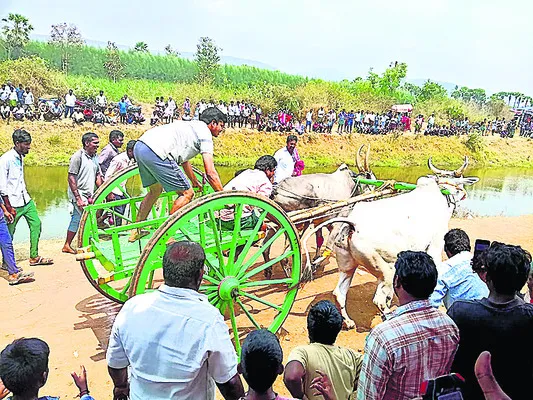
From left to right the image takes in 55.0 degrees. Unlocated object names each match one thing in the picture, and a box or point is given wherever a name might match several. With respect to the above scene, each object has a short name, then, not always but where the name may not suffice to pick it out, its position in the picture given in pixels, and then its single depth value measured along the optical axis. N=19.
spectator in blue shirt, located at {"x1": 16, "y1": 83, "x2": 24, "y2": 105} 19.95
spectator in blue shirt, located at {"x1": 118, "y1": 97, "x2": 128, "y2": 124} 21.88
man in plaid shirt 2.24
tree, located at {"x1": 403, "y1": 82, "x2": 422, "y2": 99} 69.16
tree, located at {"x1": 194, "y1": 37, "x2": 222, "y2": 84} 36.41
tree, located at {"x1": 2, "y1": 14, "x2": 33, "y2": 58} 29.98
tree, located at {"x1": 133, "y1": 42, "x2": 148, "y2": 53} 48.40
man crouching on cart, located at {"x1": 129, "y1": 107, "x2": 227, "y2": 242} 4.26
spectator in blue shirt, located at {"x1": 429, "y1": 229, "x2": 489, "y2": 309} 3.37
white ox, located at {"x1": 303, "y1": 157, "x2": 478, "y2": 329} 4.71
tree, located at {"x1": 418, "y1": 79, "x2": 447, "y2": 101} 42.58
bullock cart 3.61
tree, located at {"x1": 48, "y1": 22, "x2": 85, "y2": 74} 35.88
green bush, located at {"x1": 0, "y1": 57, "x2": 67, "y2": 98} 23.03
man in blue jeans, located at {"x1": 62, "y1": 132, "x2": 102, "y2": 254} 6.32
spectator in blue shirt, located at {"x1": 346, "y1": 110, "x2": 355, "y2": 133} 26.62
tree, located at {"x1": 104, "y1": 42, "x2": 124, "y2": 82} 34.12
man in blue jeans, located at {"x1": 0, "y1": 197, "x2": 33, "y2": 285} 5.61
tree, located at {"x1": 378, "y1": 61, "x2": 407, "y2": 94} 39.59
